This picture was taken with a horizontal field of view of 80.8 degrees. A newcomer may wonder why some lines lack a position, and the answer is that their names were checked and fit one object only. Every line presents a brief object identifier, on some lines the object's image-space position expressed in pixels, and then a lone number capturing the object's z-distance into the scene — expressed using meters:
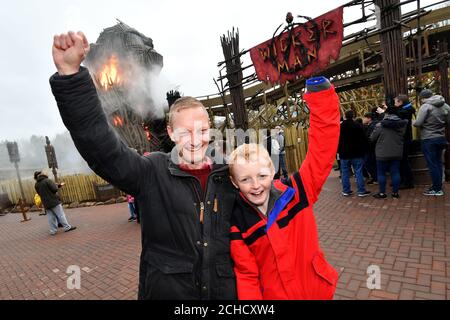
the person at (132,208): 7.76
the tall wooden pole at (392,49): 5.93
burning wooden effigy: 27.25
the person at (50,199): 7.95
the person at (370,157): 6.90
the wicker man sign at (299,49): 6.39
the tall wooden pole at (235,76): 8.09
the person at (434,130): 5.14
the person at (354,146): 6.04
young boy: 1.41
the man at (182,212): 1.30
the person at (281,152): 9.36
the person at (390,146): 5.44
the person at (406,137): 5.72
